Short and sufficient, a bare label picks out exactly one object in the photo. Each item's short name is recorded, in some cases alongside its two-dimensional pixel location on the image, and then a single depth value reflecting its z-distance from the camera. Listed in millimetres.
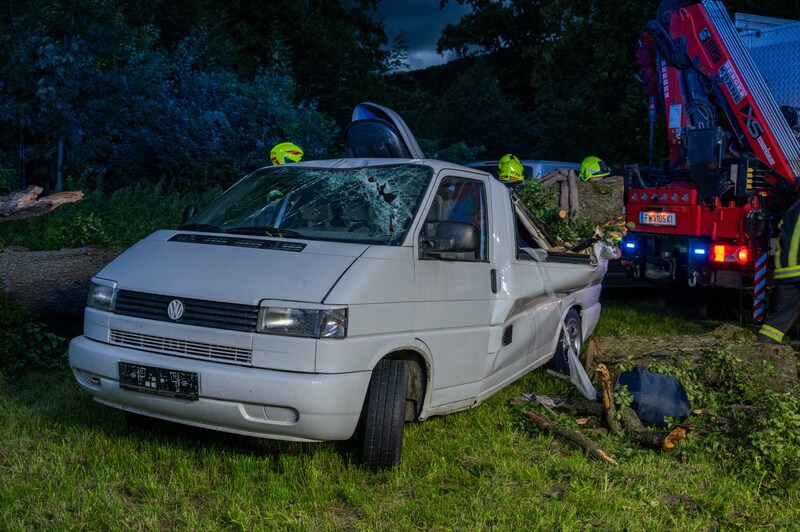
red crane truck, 9367
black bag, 5594
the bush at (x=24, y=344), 6734
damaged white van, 4160
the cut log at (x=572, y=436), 4988
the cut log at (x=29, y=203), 6570
